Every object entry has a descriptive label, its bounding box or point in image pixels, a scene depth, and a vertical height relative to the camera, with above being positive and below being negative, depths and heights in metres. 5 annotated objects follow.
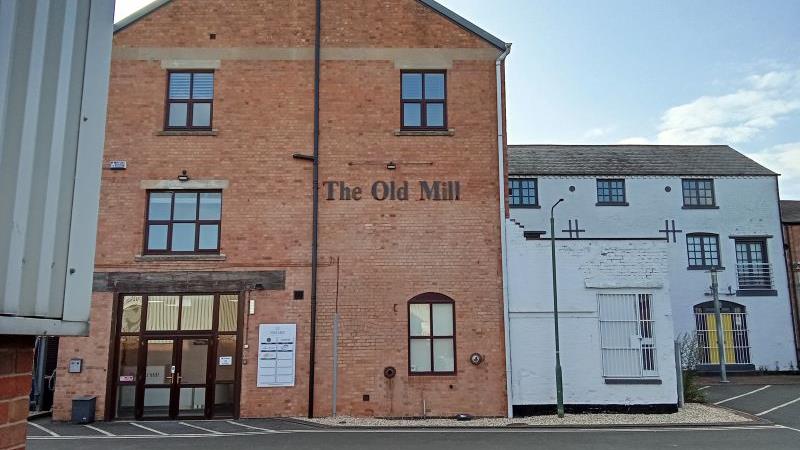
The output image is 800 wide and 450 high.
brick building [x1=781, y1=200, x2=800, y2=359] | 25.53 +3.51
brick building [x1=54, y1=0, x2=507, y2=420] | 14.84 +2.93
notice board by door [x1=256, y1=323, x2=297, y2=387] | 14.76 -0.40
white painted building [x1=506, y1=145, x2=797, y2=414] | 25.25 +5.01
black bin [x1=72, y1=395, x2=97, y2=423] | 14.17 -1.59
